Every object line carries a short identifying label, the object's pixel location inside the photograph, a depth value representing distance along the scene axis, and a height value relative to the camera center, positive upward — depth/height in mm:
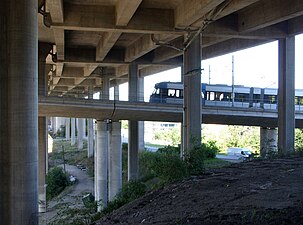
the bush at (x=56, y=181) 44572 -8565
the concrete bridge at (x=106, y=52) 12695 +3211
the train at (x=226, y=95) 37688 +999
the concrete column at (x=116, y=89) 61750 +2500
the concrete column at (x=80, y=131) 70438 -4261
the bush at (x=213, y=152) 37688 -4339
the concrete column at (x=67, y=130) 93350 -5549
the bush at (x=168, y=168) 13648 -2037
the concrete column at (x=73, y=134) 81456 -5666
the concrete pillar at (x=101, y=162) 36031 -5139
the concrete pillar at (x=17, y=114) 12633 -251
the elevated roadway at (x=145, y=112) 26062 -402
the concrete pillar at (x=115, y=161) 34594 -4621
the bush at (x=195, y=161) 14219 -1913
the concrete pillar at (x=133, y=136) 34688 -2585
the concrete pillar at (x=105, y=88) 43256 +1864
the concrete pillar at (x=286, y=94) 25047 +705
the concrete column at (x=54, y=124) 125138 -5640
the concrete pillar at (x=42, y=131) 31609 -2129
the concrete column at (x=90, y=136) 59881 -4356
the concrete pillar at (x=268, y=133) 33350 -2177
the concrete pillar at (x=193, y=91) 21562 +771
